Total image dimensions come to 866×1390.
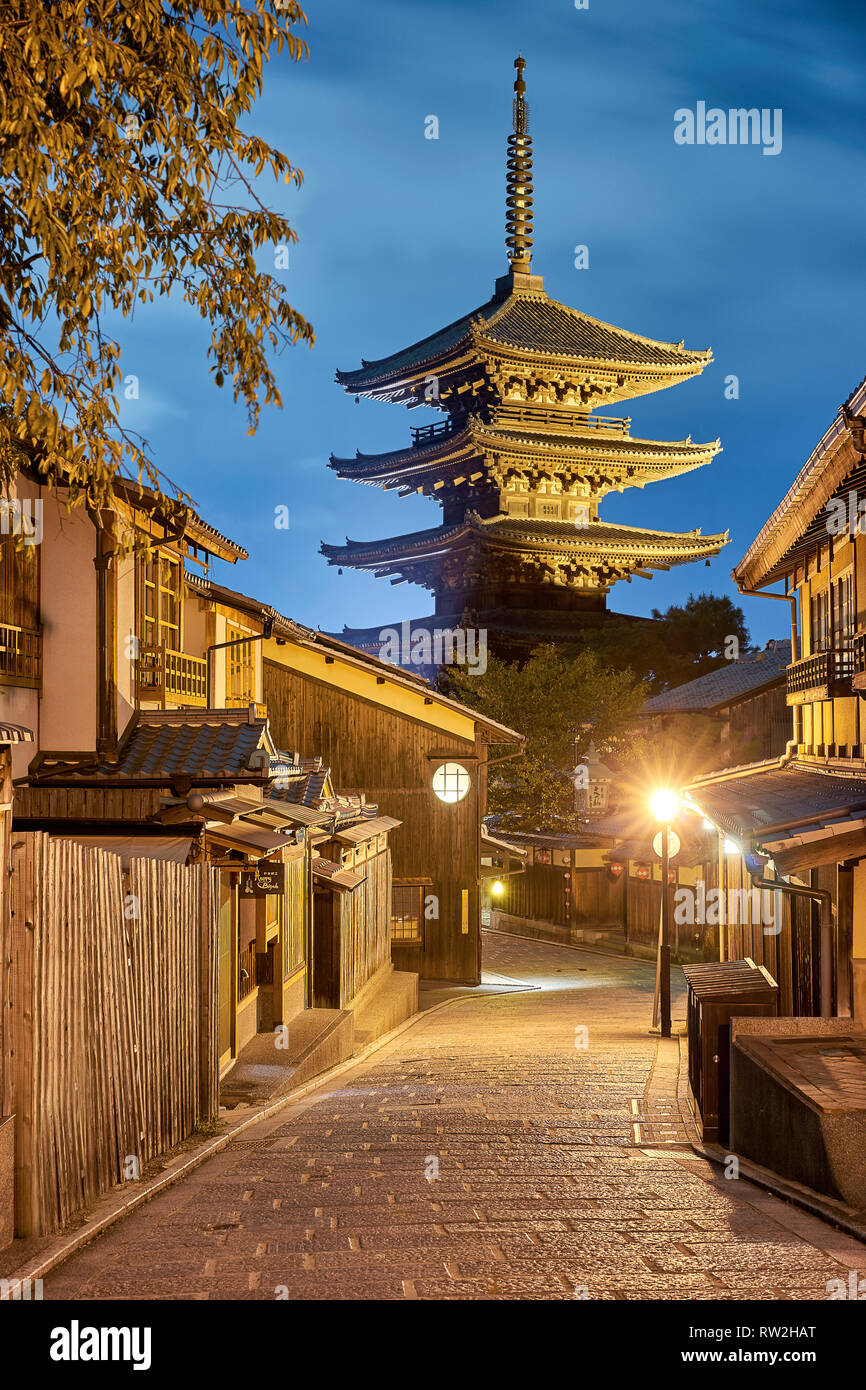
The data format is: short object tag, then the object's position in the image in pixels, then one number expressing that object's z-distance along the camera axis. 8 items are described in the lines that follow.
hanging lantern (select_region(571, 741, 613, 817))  35.06
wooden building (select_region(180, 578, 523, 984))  25.95
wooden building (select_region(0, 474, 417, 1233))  5.79
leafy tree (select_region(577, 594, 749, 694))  45.44
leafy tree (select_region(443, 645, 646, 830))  36.59
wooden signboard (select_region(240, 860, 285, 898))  11.77
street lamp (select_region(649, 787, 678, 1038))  17.05
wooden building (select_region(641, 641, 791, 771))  33.91
